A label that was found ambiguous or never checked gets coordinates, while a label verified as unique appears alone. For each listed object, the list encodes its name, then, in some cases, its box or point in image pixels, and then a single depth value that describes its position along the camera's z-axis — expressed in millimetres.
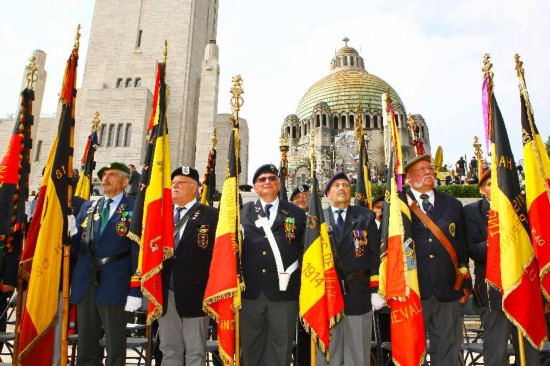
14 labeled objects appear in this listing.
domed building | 48062
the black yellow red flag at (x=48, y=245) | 4391
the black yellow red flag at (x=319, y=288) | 4391
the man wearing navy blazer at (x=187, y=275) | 4336
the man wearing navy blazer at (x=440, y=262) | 4387
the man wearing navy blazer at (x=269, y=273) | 4434
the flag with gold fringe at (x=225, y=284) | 4398
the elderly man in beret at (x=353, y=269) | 4453
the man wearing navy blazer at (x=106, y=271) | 4449
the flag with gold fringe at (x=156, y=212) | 4434
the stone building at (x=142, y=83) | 27125
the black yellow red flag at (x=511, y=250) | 4219
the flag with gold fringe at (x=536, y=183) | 4379
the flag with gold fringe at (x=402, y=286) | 4312
